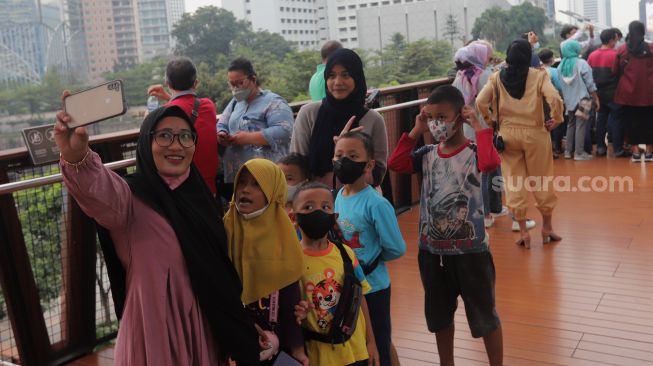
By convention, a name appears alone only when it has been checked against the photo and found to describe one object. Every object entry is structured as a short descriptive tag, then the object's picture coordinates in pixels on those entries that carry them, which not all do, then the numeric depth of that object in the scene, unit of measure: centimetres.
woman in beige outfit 505
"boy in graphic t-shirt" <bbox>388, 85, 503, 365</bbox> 296
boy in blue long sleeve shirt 270
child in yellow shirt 231
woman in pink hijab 586
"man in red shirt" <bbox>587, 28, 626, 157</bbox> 881
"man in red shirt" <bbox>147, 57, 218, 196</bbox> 395
